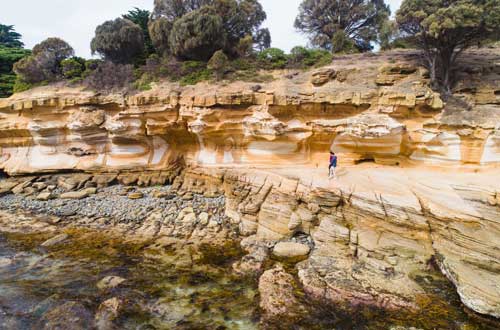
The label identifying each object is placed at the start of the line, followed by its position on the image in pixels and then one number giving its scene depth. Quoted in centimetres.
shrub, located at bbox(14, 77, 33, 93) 1788
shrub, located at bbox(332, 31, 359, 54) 2167
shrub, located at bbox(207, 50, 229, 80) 1652
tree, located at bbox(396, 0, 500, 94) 1163
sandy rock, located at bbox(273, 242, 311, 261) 965
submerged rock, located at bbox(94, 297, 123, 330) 679
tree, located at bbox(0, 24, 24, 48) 2825
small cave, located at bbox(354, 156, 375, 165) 1336
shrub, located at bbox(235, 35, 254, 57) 1988
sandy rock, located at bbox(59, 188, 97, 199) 1462
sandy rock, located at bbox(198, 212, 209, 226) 1214
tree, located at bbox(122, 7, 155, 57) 2317
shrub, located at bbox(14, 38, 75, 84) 1775
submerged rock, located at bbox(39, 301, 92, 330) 670
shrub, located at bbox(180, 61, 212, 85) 1670
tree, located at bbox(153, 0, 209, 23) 2194
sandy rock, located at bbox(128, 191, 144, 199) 1440
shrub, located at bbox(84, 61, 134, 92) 1652
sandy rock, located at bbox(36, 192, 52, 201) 1455
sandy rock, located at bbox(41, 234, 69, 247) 1059
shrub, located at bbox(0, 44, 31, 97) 1978
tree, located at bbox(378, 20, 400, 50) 1436
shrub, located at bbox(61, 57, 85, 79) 1809
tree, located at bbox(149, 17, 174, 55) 2036
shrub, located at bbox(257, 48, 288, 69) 1819
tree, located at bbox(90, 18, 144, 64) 1891
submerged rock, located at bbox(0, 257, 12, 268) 936
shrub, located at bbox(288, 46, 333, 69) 1775
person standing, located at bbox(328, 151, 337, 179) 1148
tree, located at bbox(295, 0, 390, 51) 2364
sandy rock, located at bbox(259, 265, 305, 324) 715
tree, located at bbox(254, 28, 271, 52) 2439
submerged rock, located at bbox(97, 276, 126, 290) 823
